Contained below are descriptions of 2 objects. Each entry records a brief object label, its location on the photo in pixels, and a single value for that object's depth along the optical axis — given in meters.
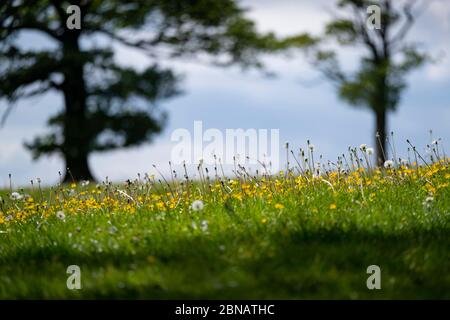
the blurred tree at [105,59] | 35.26
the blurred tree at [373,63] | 38.97
